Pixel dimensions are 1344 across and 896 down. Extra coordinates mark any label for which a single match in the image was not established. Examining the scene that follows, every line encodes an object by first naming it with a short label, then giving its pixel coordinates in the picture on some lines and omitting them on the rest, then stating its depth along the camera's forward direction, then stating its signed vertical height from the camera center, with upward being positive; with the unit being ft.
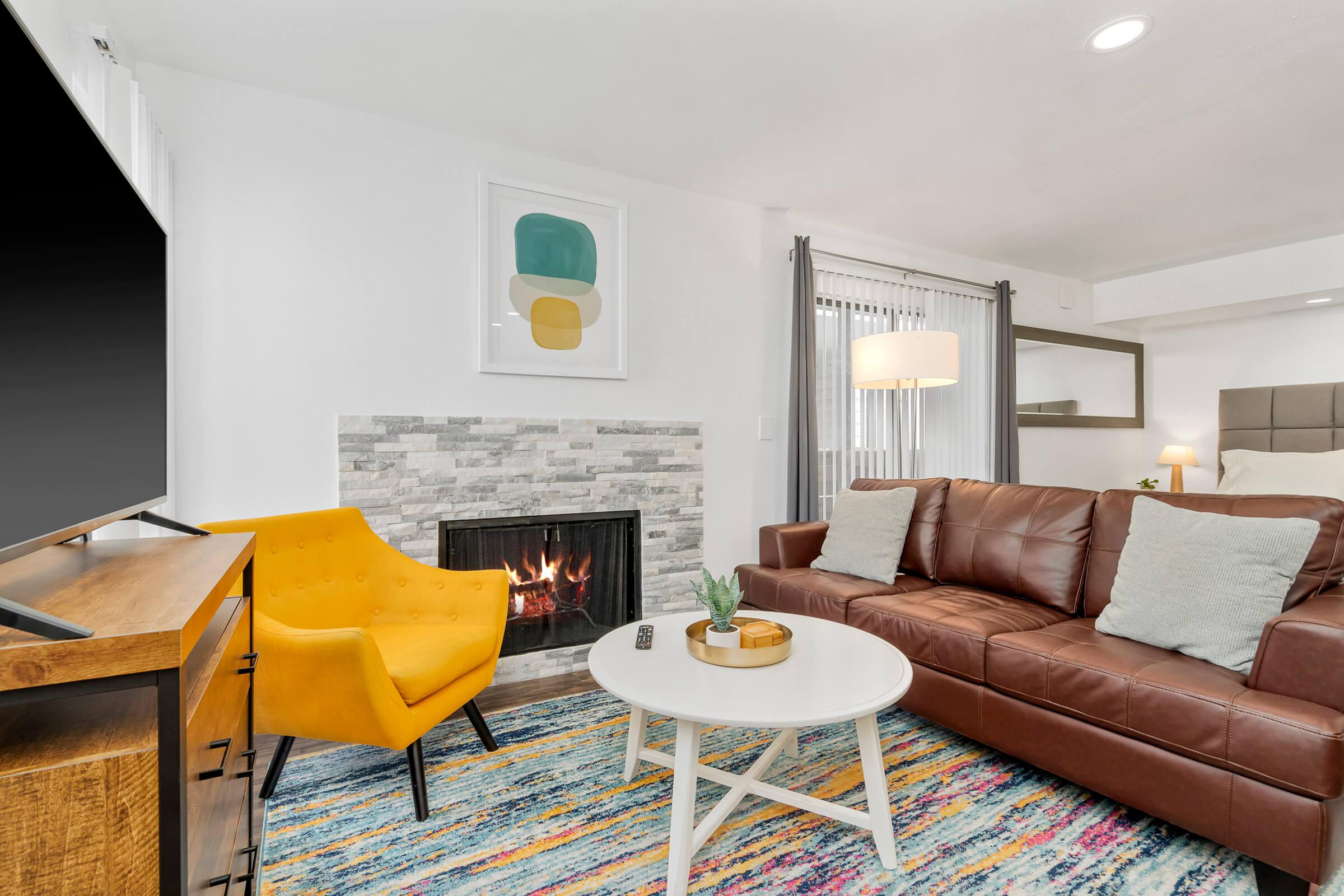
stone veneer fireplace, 8.83 -0.59
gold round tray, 5.90 -1.99
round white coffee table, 4.99 -2.08
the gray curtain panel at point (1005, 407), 15.16 +0.80
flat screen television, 2.37 +0.52
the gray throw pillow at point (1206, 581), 5.90 -1.37
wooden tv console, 1.91 -0.99
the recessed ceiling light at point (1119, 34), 6.84 +4.42
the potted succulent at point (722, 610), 6.10 -1.63
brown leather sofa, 4.92 -2.20
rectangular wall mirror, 16.34 +1.61
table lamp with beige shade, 17.10 -0.47
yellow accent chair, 5.53 -2.00
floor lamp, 10.83 +1.42
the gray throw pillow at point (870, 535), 9.84 -1.49
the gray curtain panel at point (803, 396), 12.09 +0.82
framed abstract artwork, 9.64 +2.46
